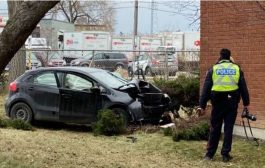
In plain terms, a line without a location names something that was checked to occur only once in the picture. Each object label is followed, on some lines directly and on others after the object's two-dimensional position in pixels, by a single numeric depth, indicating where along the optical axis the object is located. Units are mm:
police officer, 7707
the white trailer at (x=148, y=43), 45031
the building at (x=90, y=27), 63062
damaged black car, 11078
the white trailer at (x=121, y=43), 44031
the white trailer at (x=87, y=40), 43250
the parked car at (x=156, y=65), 22062
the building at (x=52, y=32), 45281
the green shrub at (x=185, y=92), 12445
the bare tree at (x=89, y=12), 69812
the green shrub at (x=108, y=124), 10320
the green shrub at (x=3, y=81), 20625
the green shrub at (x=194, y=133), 9555
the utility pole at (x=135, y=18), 50581
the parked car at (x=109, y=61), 28856
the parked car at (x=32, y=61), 26694
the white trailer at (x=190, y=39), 48125
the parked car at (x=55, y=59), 26625
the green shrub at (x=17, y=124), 10617
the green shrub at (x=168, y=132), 10111
